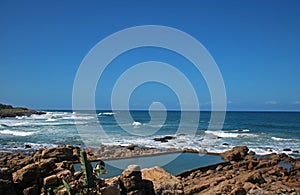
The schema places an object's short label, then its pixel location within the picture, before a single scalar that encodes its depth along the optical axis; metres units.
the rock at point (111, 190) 8.35
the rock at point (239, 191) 11.44
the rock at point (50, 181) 8.89
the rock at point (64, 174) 9.02
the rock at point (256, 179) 16.16
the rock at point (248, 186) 13.20
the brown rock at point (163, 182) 9.52
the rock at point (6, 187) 7.97
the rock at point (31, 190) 8.61
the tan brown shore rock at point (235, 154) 24.16
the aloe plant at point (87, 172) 7.64
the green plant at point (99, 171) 7.97
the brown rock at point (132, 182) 9.26
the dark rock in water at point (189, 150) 26.69
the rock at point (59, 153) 19.22
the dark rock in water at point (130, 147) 28.09
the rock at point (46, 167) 9.45
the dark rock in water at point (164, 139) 35.62
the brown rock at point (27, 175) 8.78
